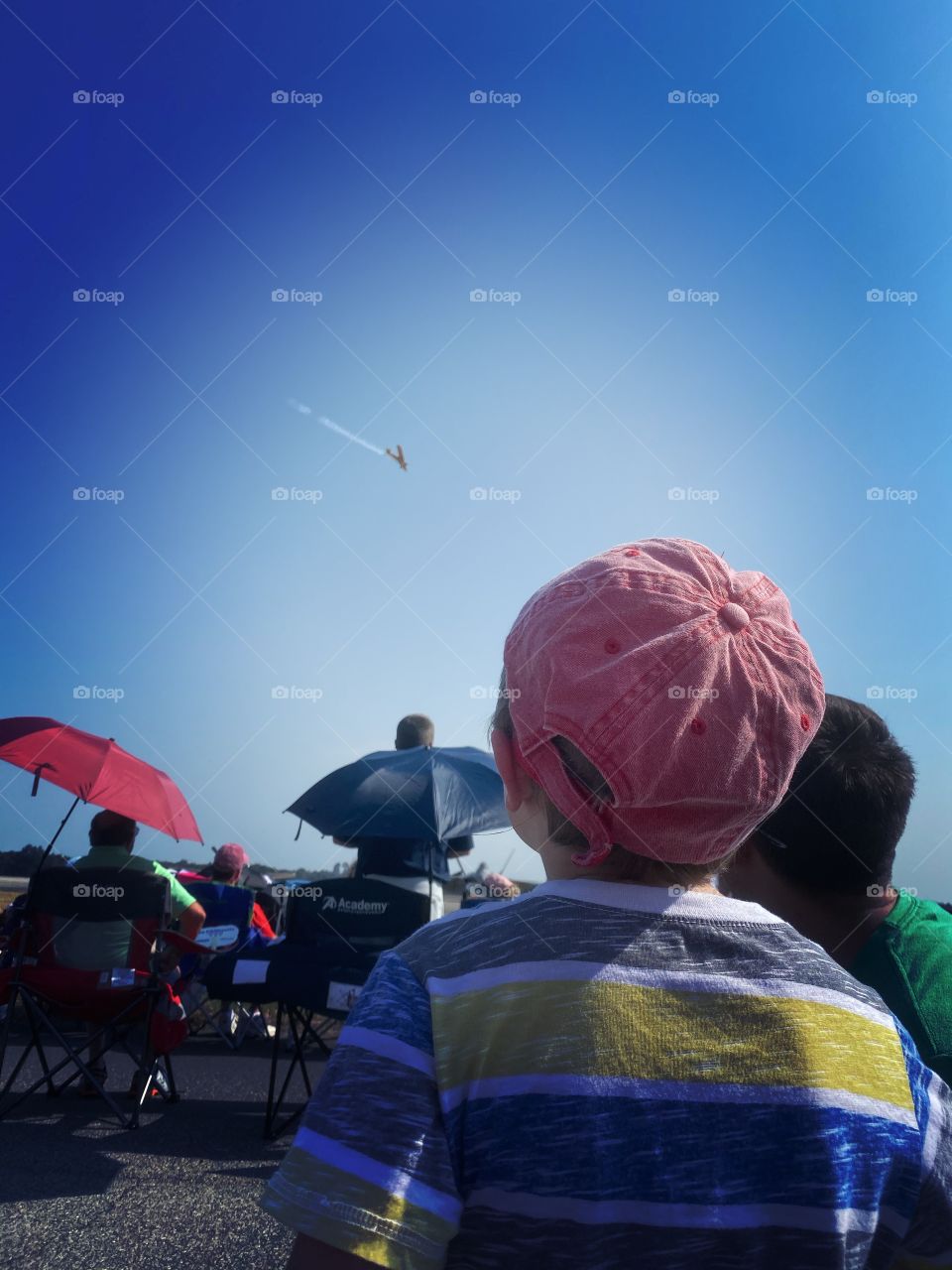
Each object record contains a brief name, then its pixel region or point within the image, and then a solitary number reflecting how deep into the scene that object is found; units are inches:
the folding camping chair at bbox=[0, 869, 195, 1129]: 193.3
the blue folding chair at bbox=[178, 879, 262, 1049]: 290.5
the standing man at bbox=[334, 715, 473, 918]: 223.1
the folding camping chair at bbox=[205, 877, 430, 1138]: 186.5
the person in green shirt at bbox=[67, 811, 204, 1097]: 207.6
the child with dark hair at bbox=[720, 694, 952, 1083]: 70.2
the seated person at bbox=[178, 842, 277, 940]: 354.9
